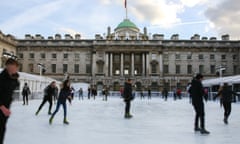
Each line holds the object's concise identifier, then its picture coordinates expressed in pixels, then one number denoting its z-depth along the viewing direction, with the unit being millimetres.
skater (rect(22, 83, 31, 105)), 18439
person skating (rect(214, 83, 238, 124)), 9141
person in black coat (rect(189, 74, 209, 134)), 6961
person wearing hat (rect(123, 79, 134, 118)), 10705
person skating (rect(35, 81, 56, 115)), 11727
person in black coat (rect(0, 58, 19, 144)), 3816
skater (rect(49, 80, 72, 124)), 8797
